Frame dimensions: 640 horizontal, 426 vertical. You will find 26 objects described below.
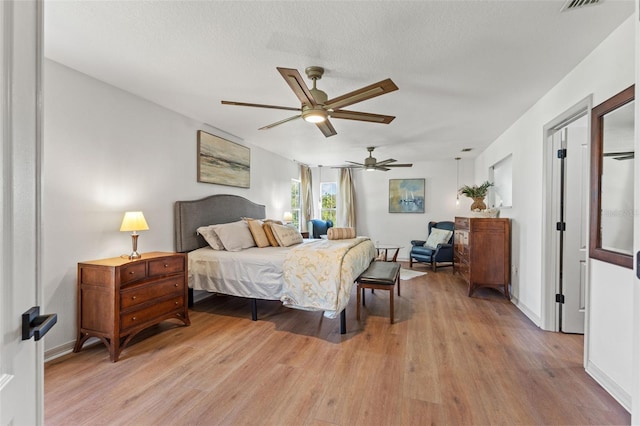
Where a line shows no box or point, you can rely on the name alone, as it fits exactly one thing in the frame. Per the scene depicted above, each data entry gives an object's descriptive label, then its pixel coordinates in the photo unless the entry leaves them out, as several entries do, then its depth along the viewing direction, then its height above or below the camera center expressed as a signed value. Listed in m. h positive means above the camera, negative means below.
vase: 4.82 +0.16
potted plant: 4.84 +0.32
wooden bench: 3.16 -0.74
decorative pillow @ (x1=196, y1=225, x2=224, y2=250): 3.71 -0.34
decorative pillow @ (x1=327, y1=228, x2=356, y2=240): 4.16 -0.31
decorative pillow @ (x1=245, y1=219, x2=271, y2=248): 3.95 -0.32
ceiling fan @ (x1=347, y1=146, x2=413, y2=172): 5.29 +0.90
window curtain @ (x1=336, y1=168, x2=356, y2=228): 7.56 +0.37
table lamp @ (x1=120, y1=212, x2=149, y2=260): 2.76 -0.14
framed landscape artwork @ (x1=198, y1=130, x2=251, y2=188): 4.08 +0.77
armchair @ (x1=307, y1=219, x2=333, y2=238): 7.02 -0.39
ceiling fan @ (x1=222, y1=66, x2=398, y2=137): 1.99 +0.89
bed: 2.91 -0.63
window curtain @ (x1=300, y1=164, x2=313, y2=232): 7.46 +0.33
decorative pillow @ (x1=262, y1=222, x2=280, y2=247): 4.02 -0.33
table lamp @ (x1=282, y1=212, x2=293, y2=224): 6.14 -0.12
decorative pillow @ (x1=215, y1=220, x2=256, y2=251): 3.68 -0.33
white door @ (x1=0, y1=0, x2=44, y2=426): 0.59 +0.01
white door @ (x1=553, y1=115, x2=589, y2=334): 2.92 -0.10
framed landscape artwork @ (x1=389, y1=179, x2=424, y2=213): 7.23 +0.44
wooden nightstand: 2.39 -0.77
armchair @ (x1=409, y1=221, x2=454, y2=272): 5.93 -0.75
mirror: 1.87 +0.25
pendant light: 6.98 +0.76
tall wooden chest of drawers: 4.07 -0.57
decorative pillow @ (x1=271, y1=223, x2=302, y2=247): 3.98 -0.33
